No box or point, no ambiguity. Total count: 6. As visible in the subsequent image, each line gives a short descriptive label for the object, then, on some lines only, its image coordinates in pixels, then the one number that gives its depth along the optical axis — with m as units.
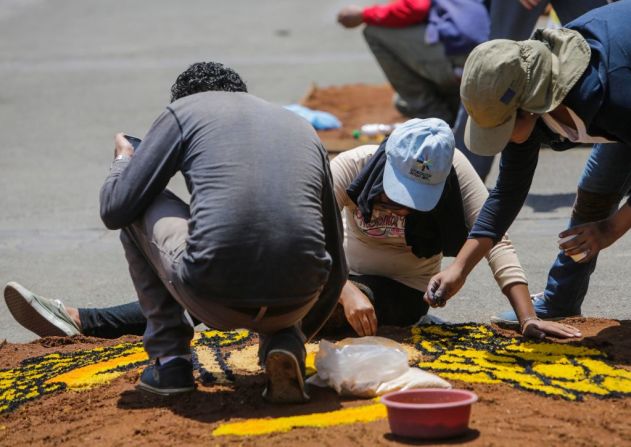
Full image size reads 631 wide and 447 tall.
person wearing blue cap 8.14
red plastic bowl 6.36
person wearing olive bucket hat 7.27
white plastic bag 7.43
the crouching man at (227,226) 6.85
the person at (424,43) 15.16
